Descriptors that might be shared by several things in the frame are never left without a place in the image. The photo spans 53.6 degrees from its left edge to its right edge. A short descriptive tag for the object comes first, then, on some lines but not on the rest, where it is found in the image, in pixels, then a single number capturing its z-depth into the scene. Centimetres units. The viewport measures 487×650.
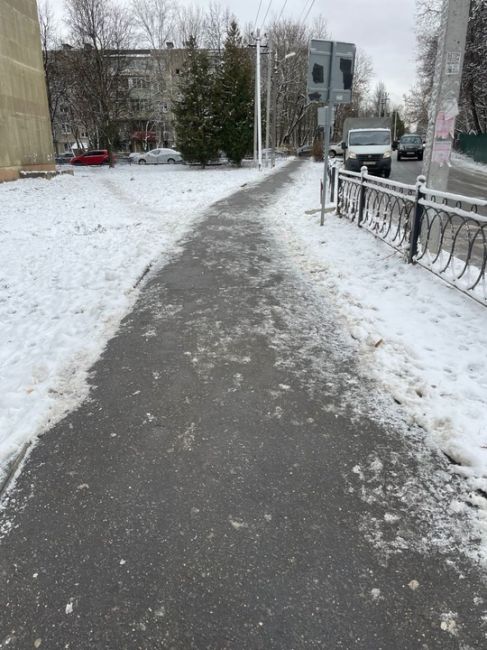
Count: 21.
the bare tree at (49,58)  3912
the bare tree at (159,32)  4791
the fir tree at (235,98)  3378
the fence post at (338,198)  1168
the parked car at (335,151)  3971
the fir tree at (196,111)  3316
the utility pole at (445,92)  629
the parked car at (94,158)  4328
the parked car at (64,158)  5188
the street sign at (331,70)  921
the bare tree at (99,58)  3578
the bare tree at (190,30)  5103
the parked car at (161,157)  4250
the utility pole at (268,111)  3481
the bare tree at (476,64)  3234
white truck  2206
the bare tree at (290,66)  5556
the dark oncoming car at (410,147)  3534
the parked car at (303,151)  5188
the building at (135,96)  4128
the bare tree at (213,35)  5062
